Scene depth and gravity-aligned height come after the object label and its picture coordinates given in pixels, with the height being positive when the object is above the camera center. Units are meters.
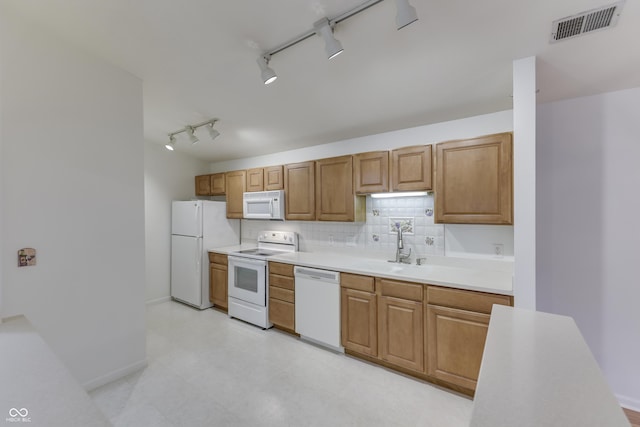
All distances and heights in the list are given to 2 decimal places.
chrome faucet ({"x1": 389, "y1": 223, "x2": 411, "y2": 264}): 2.90 -0.44
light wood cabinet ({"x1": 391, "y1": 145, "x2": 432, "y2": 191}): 2.54 +0.42
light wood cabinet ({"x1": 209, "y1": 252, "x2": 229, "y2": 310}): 3.92 -0.96
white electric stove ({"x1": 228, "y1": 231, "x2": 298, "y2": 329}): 3.37 -0.87
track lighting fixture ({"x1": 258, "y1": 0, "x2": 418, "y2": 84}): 1.30 +1.06
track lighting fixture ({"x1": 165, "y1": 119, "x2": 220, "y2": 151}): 3.14 +1.08
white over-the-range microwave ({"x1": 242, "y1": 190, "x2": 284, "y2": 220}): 3.67 +0.12
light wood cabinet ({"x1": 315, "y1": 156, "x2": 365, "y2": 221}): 3.07 +0.24
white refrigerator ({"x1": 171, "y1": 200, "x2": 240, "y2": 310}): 4.11 -0.44
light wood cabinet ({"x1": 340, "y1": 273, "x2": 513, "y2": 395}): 2.06 -0.96
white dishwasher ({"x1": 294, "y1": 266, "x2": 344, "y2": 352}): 2.78 -0.98
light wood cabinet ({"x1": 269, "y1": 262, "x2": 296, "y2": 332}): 3.14 -0.98
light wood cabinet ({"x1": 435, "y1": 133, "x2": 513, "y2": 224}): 2.15 +0.26
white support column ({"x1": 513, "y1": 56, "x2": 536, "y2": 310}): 1.80 +0.21
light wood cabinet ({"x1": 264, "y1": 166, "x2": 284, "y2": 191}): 3.70 +0.49
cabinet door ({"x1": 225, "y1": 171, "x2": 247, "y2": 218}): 4.17 +0.36
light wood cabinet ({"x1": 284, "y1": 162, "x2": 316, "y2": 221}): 3.39 +0.29
